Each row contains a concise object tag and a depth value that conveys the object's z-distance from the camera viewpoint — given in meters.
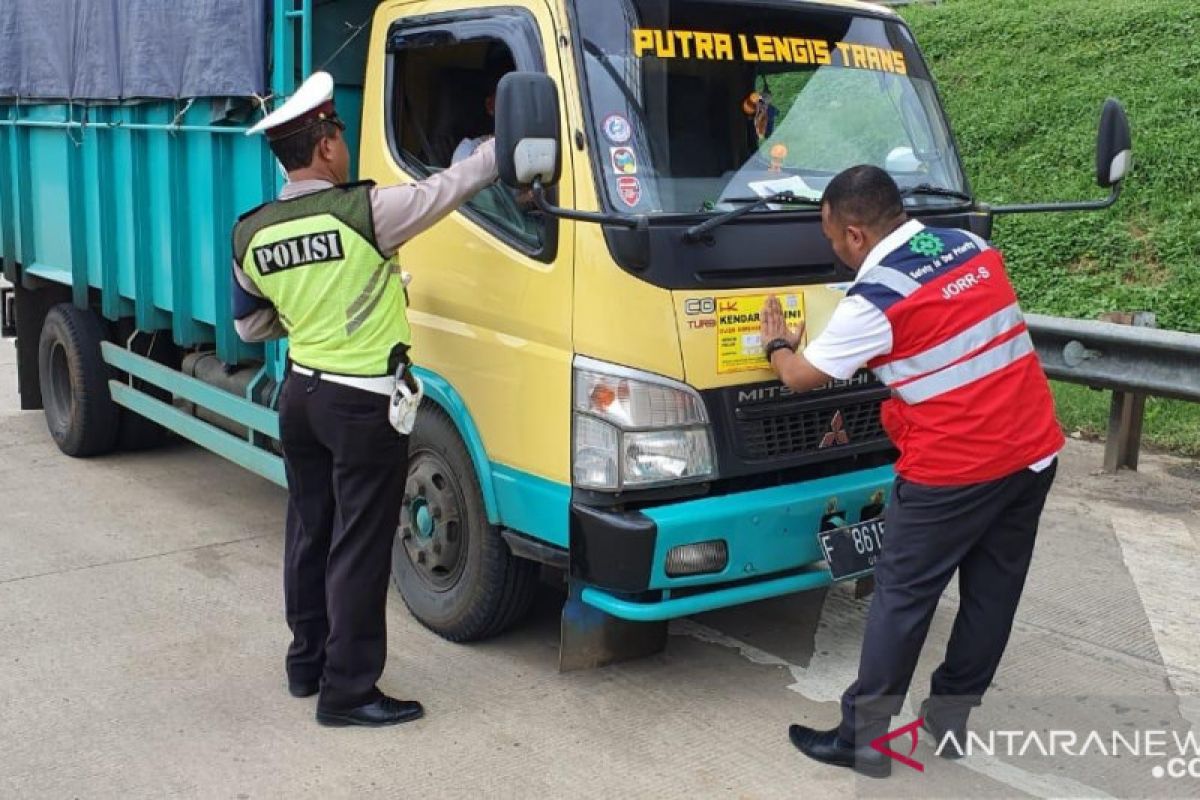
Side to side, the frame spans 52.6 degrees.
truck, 3.65
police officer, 3.62
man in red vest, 3.27
